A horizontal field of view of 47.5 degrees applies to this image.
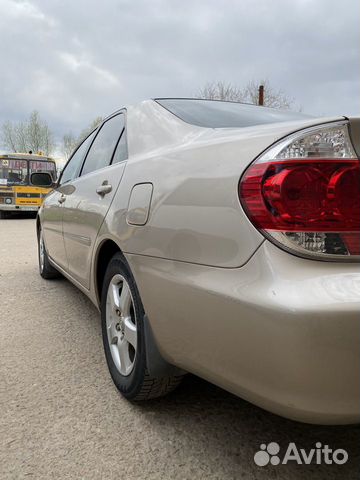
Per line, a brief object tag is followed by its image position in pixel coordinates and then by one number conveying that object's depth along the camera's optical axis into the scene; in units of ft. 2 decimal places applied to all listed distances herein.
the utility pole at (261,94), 57.03
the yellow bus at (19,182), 48.62
